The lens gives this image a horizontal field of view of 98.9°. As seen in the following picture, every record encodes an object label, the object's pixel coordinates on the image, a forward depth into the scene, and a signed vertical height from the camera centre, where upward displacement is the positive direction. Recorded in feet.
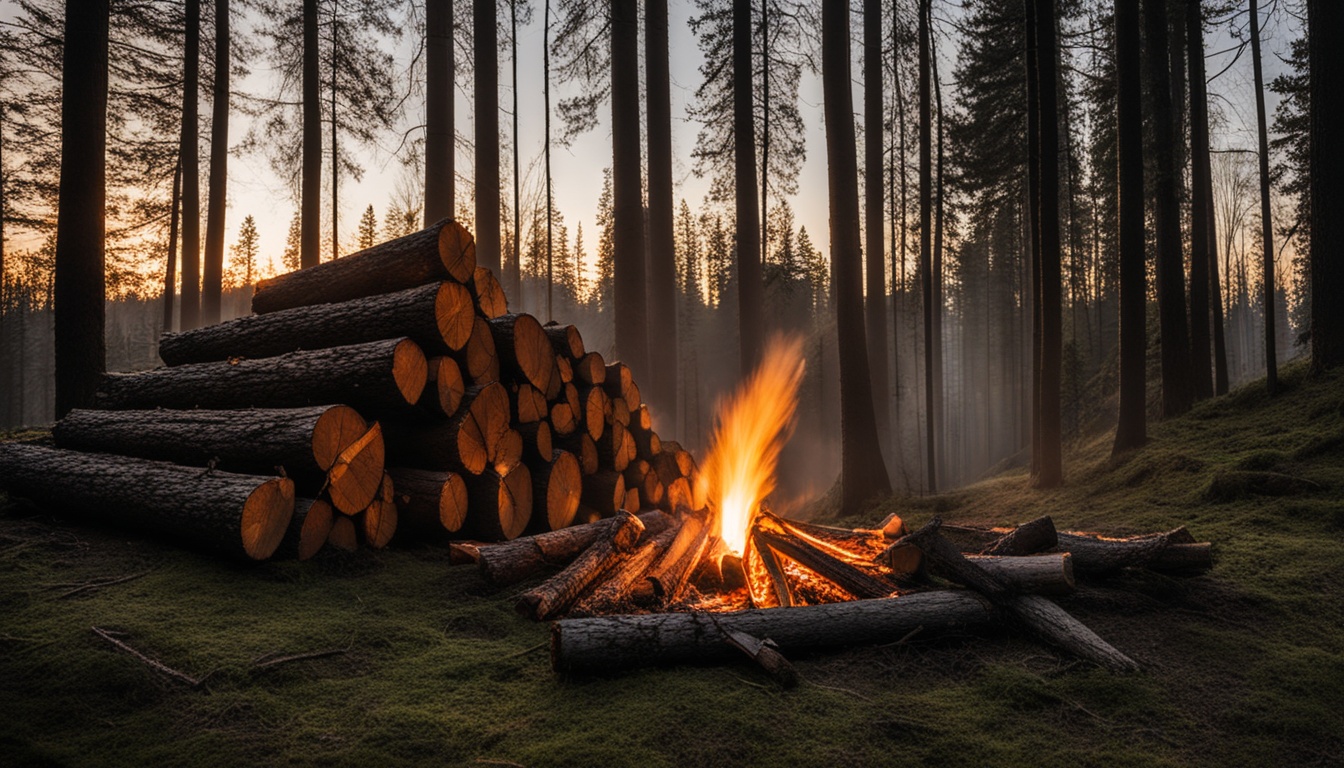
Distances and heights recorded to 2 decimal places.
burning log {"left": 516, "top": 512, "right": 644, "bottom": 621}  13.69 -4.34
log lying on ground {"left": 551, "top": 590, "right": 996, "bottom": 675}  10.44 -4.36
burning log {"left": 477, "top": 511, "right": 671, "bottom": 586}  15.53 -4.06
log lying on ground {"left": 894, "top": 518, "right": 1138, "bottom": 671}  10.94 -4.41
